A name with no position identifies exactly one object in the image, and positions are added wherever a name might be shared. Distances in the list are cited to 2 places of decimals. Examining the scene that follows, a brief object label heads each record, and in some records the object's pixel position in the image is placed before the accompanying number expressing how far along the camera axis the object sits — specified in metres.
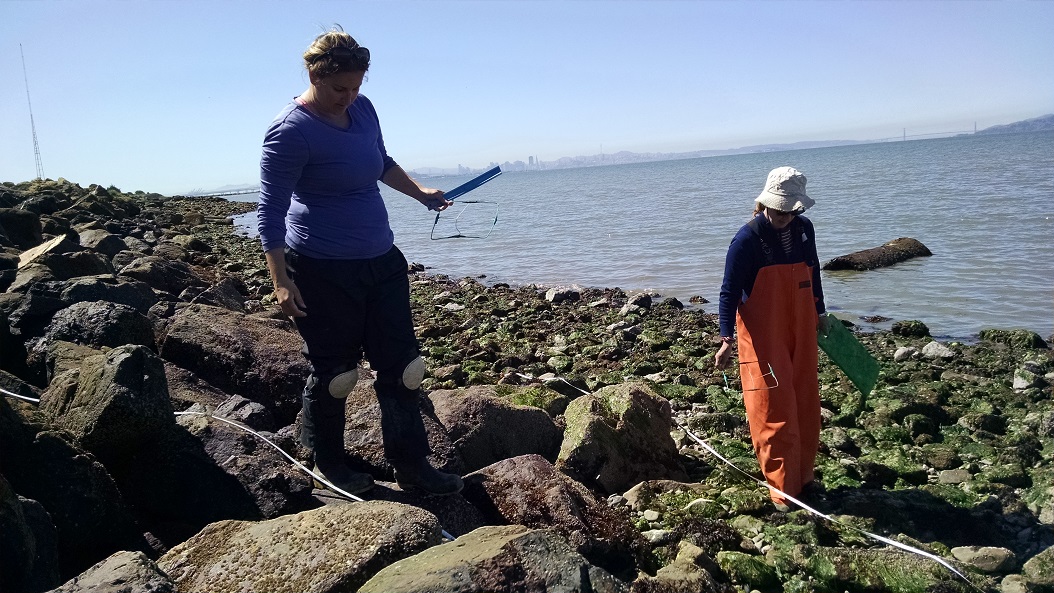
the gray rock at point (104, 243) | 13.10
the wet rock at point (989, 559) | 3.86
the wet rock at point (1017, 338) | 8.96
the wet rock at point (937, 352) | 8.66
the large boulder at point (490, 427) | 4.61
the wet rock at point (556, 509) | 3.64
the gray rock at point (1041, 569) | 3.65
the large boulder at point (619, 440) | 4.74
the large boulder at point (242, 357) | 5.21
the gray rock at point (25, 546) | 2.59
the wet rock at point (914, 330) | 9.80
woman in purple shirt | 3.42
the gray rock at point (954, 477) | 5.18
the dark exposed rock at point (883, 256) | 14.64
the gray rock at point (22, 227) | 13.21
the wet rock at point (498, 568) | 2.43
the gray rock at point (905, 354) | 8.74
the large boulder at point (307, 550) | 2.67
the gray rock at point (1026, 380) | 7.33
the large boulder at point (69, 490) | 3.20
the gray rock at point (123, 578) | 2.40
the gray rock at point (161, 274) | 10.00
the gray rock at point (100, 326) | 5.34
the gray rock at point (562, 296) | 13.52
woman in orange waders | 4.59
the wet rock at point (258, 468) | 3.57
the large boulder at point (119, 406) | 3.61
